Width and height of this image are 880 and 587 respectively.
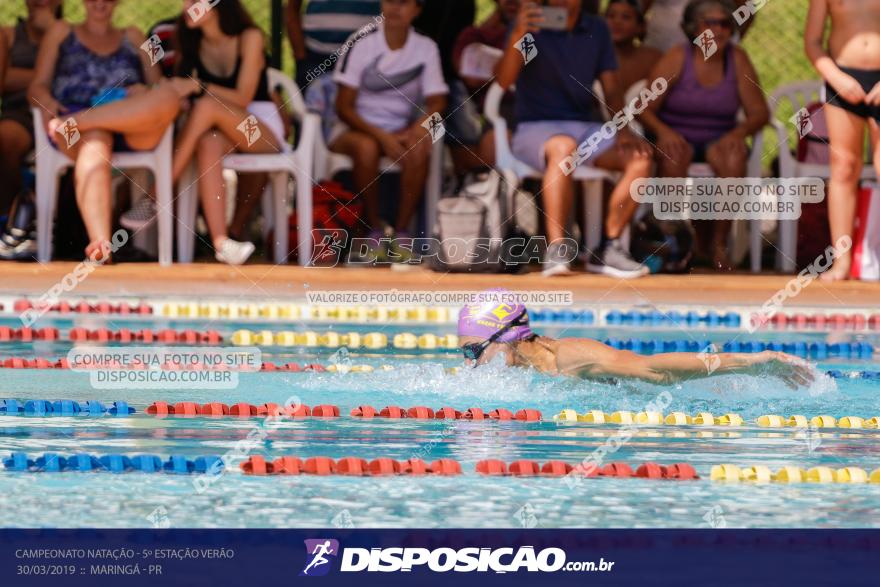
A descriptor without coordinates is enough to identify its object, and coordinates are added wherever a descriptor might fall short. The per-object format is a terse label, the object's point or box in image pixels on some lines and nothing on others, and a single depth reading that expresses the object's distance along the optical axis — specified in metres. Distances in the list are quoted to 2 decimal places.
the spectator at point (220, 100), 18.69
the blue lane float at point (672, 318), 17.80
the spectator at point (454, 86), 20.05
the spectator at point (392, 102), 19.48
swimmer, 12.98
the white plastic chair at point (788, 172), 19.80
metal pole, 21.97
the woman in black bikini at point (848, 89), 18.20
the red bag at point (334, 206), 19.45
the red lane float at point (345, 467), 9.76
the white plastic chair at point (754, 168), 19.89
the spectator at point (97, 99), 18.20
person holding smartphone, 18.61
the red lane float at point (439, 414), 12.10
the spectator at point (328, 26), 20.16
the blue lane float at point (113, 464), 9.75
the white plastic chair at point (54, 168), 18.66
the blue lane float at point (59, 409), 12.05
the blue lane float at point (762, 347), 15.98
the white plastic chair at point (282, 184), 19.12
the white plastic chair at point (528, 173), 19.14
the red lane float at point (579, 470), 9.77
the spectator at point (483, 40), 19.94
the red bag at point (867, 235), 18.70
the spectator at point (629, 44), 20.30
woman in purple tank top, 19.42
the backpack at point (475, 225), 18.92
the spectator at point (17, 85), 19.37
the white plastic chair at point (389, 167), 19.72
